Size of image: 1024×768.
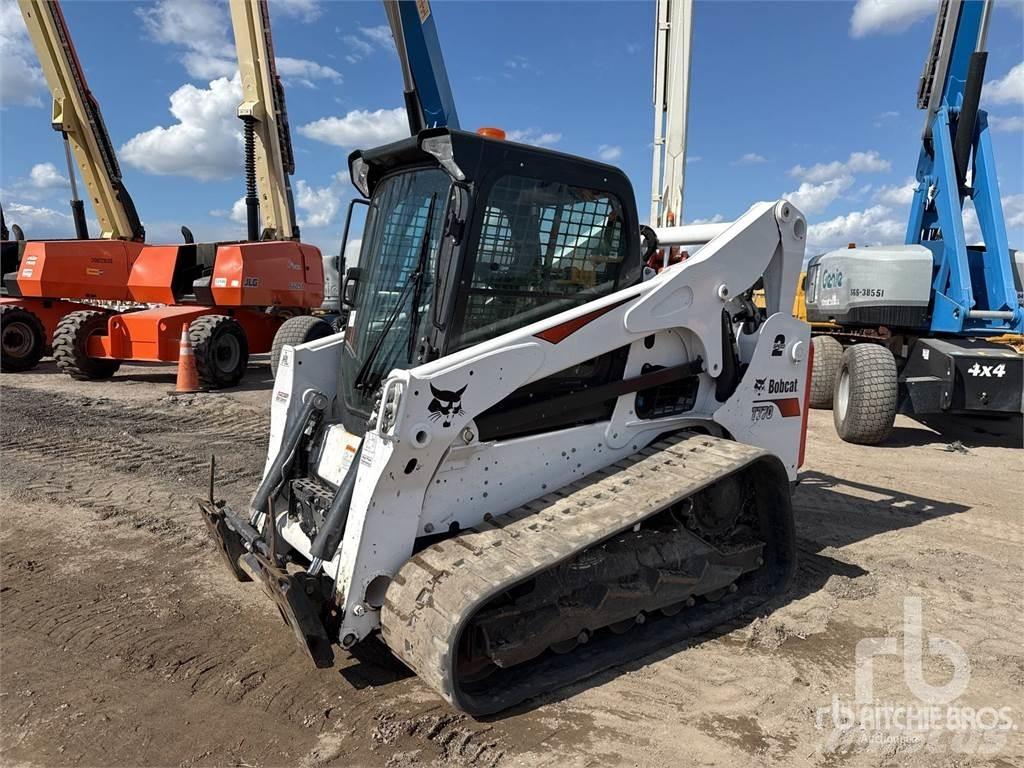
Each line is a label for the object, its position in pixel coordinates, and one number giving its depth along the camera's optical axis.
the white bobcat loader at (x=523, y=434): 3.03
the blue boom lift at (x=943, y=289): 7.74
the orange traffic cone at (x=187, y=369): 9.94
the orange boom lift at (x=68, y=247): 11.78
